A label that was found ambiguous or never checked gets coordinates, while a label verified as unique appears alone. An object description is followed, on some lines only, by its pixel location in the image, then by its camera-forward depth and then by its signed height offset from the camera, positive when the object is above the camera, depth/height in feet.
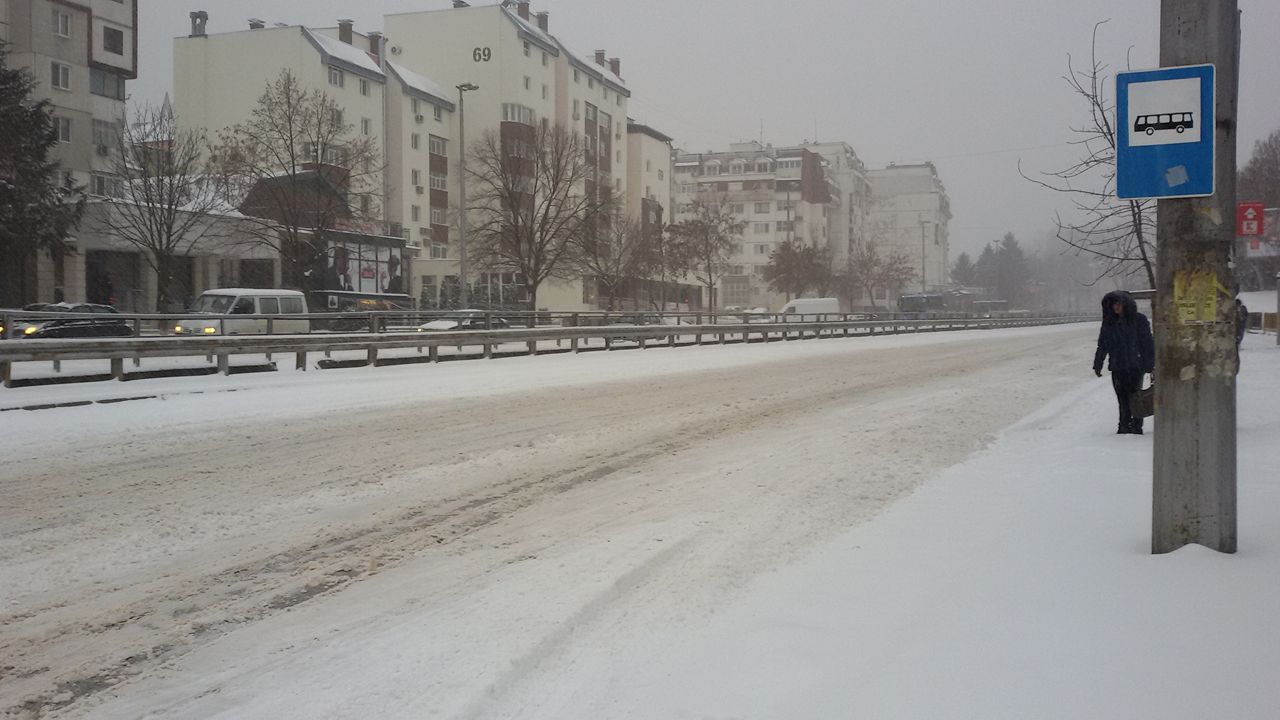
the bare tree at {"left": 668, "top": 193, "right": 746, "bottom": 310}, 209.97 +19.30
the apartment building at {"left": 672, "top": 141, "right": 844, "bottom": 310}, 388.78 +52.33
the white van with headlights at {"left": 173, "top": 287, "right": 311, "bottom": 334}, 89.35 +1.36
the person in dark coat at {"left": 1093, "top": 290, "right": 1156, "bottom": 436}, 34.14 -0.80
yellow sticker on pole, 16.19 +0.47
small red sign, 71.82 +7.79
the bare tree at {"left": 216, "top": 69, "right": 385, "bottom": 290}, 136.56 +20.55
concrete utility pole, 16.05 -0.01
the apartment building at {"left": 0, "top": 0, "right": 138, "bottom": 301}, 151.33 +40.92
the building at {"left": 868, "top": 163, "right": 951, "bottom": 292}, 541.34 +65.06
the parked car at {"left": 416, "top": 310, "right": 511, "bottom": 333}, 100.68 +0.08
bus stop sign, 15.85 +3.13
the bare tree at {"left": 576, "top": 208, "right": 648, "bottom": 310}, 169.78 +13.13
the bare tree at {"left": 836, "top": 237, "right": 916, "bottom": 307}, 311.68 +16.88
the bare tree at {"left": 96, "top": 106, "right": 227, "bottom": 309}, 127.65 +17.38
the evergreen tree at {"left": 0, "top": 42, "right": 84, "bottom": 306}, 118.21 +16.30
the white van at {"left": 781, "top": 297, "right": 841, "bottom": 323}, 188.14 +3.39
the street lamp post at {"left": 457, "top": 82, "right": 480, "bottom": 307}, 140.97 +13.10
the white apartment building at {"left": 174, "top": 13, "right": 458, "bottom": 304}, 195.93 +46.05
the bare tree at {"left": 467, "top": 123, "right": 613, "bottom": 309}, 157.89 +19.84
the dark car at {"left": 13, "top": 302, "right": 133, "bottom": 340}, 73.87 -0.39
